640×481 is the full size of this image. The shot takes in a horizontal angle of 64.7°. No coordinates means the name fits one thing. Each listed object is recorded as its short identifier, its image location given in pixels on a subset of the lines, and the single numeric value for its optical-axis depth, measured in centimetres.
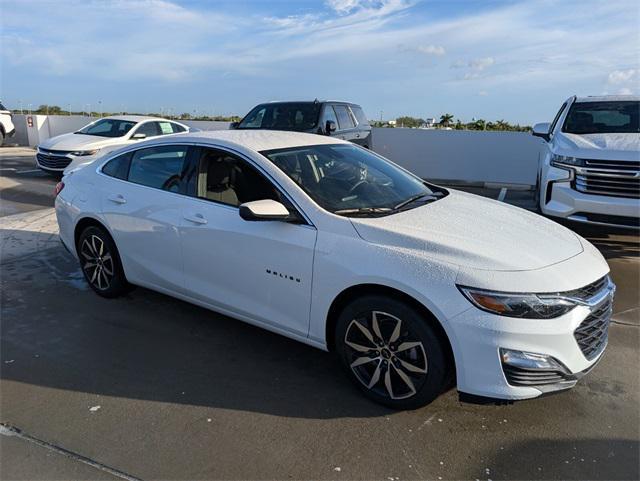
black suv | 1041
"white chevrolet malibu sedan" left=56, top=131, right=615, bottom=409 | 266
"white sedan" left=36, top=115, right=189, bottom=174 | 1125
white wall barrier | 1246
